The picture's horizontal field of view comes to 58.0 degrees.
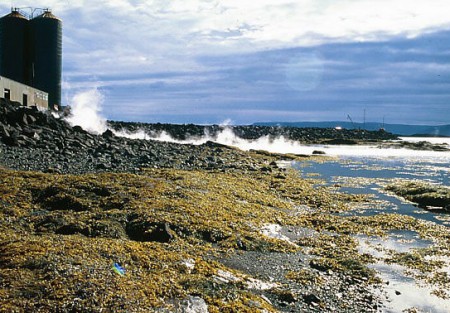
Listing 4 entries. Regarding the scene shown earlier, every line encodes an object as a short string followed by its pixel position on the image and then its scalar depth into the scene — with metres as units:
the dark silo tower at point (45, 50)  56.72
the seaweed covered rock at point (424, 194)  21.08
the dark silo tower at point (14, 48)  56.81
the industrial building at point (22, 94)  41.19
